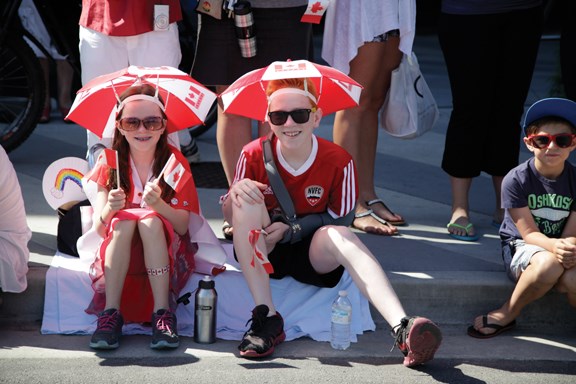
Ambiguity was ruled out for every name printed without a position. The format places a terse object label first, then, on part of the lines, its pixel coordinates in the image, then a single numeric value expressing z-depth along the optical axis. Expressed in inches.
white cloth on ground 371.6
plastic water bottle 359.9
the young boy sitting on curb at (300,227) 348.2
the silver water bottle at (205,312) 358.6
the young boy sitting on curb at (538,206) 370.3
